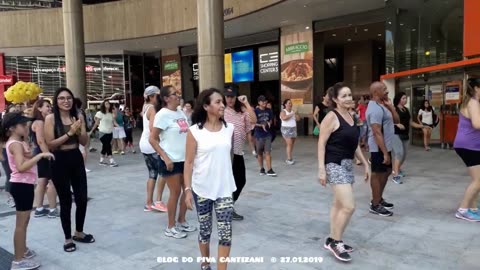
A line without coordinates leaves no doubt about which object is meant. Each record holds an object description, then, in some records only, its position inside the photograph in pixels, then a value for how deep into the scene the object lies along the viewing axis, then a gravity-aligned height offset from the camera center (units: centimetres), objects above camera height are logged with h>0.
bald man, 519 -56
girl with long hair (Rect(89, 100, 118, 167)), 1052 -66
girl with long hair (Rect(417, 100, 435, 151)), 1190 -73
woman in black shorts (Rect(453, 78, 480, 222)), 480 -57
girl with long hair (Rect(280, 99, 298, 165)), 975 -60
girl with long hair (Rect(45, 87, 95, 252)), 421 -53
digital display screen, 2117 +163
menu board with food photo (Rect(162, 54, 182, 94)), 2465 +171
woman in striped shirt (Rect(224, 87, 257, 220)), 509 -31
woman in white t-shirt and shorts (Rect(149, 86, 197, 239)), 461 -48
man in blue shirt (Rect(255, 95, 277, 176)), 858 -77
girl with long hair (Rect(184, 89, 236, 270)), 324 -56
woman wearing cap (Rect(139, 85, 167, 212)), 538 -69
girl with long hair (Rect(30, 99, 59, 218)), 555 -107
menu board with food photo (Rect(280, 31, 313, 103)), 1767 +133
